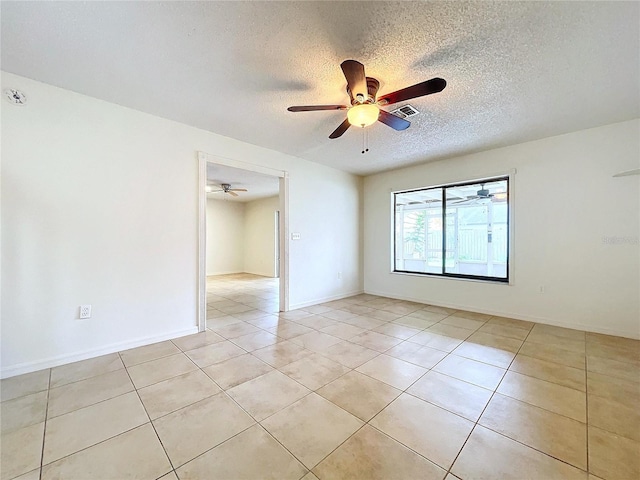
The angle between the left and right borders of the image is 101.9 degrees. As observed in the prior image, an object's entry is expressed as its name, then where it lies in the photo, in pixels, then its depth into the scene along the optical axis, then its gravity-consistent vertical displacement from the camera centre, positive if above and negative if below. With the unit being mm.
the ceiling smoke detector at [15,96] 2191 +1226
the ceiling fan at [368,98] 1724 +1105
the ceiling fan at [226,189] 6514 +1317
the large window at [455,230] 4371 +204
